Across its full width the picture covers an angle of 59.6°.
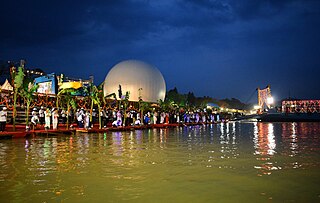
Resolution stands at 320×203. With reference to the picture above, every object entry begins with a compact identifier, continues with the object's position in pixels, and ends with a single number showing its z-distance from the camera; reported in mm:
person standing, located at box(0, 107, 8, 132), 15698
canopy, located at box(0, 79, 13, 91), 25906
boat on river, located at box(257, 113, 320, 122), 41384
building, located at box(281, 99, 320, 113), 85375
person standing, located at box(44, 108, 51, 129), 18094
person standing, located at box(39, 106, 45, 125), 22359
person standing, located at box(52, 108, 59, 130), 18641
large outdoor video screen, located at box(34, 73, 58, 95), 26828
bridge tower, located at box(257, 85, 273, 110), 76719
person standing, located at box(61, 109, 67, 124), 24444
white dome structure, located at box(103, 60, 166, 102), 50812
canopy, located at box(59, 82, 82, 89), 20922
